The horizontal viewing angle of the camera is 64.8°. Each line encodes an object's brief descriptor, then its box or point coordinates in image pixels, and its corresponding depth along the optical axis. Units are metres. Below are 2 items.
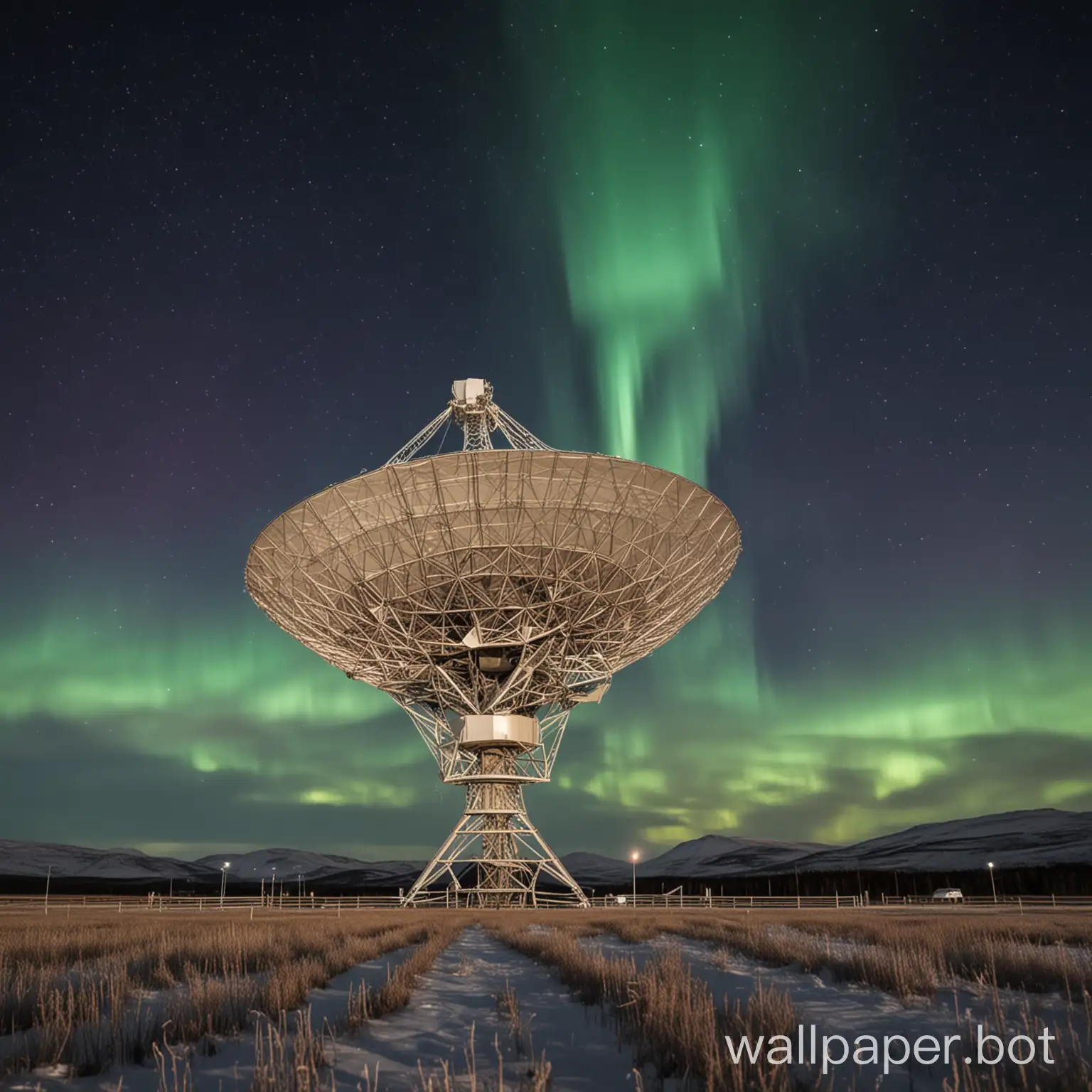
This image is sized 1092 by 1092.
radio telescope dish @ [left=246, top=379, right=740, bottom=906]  28.66
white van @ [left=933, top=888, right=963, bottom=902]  54.94
